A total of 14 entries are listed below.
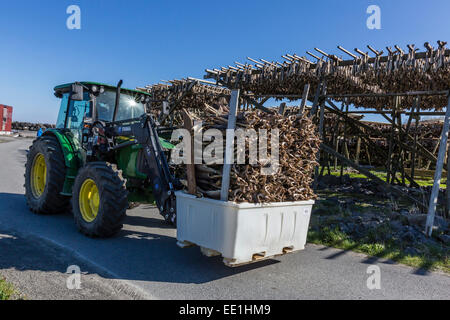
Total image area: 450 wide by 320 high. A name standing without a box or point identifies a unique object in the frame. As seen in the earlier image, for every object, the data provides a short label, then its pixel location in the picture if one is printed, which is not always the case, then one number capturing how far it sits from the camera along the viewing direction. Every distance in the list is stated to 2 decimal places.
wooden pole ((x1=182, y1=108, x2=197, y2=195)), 4.31
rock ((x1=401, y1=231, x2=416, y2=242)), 5.84
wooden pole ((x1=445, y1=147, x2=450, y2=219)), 7.13
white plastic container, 3.85
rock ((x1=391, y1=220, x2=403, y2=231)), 6.29
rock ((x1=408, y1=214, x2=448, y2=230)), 6.56
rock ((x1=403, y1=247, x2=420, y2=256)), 5.33
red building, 44.38
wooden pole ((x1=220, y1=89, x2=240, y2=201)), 3.95
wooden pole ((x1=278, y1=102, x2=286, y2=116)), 5.12
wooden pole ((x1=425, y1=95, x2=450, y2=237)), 6.07
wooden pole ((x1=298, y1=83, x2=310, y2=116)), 4.94
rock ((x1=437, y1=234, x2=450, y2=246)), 5.82
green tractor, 5.28
